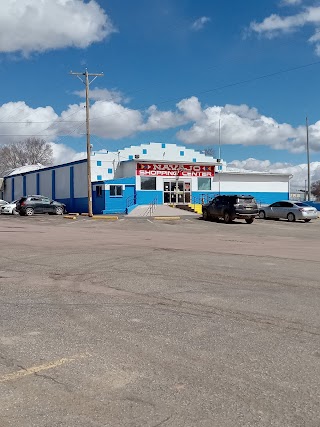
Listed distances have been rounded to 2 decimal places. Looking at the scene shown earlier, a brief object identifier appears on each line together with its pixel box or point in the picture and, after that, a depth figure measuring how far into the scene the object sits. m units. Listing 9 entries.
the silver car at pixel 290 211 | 32.12
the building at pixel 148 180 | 41.03
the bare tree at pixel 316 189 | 130.62
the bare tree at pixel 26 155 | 90.56
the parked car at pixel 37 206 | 37.97
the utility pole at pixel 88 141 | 34.50
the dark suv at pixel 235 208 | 29.28
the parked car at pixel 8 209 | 40.81
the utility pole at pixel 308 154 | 48.83
